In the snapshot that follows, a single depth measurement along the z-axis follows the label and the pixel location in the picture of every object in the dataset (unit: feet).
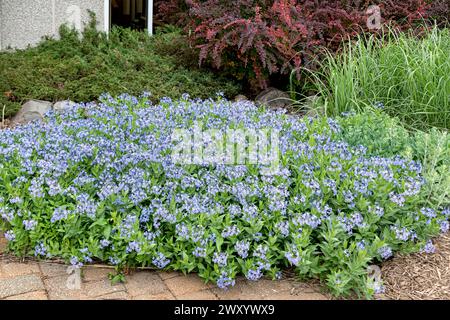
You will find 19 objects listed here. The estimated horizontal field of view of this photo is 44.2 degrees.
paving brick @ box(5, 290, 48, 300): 8.91
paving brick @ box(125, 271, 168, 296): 9.18
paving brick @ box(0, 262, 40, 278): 9.64
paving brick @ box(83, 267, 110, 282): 9.54
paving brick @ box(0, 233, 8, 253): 10.40
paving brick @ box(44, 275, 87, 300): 8.95
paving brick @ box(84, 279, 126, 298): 9.10
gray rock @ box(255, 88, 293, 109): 20.13
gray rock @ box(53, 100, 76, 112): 18.32
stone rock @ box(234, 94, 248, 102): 20.54
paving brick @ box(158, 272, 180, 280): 9.64
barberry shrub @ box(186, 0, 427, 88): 19.16
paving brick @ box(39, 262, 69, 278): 9.64
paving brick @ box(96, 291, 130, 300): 8.98
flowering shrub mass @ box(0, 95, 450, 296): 9.27
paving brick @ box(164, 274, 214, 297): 9.25
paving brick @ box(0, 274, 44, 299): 9.07
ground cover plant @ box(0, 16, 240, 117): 19.26
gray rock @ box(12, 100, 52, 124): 17.87
